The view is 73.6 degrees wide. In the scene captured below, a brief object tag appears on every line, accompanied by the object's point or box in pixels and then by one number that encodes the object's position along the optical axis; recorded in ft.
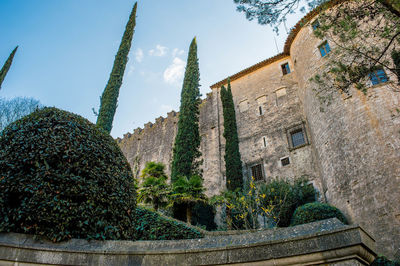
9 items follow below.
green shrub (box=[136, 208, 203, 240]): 25.00
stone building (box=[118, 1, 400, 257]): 36.96
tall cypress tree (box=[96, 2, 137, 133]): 52.14
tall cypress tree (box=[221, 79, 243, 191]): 54.80
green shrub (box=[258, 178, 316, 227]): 45.01
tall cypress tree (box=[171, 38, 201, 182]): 55.80
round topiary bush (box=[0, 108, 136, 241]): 11.18
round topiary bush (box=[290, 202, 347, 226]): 36.19
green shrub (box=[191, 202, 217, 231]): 50.49
